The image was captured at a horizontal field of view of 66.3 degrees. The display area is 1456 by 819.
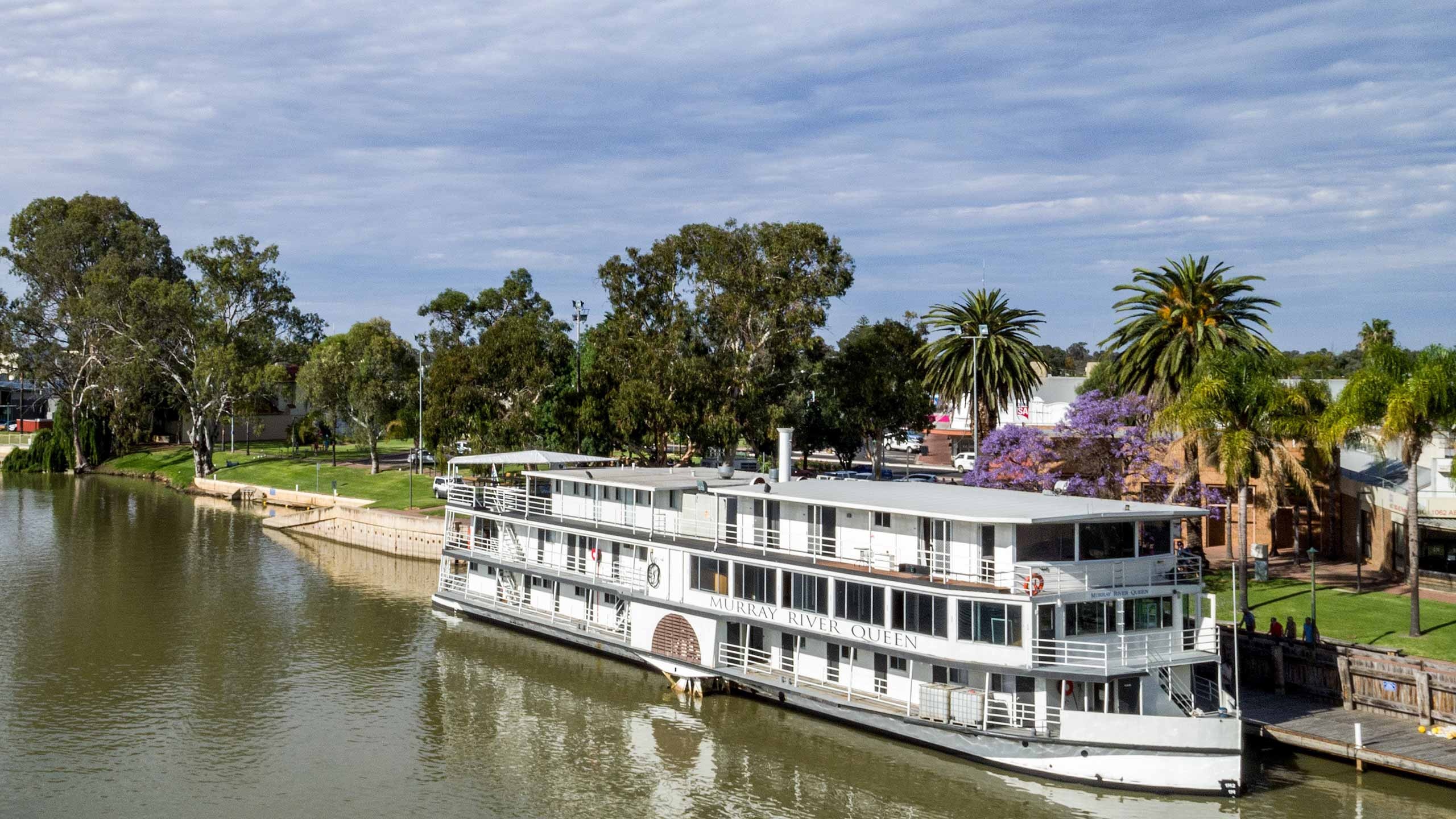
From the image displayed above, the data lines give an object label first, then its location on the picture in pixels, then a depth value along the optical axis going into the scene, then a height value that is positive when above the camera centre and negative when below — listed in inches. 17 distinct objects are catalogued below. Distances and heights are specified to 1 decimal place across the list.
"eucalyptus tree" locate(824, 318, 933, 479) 2970.0 +94.2
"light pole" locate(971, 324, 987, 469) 2123.4 +26.5
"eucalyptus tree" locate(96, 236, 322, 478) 3929.6 +339.7
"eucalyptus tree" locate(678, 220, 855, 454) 2655.0 +299.9
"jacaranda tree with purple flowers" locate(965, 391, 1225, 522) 1982.0 -56.9
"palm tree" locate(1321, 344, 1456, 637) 1387.8 +22.0
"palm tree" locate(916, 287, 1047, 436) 2513.5 +159.0
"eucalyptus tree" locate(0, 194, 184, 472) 4473.4 +598.8
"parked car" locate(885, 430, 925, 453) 4451.3 -92.5
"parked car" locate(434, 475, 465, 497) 3061.0 -174.6
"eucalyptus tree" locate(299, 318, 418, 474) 3759.8 +135.7
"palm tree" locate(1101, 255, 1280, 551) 2021.4 +182.2
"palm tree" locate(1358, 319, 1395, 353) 3558.1 +293.4
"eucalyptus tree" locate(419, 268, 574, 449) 2913.4 +91.1
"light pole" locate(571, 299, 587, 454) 3080.7 +301.4
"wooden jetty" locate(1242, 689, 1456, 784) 1114.1 -334.3
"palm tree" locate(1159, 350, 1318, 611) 1571.1 +8.3
